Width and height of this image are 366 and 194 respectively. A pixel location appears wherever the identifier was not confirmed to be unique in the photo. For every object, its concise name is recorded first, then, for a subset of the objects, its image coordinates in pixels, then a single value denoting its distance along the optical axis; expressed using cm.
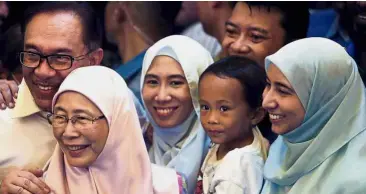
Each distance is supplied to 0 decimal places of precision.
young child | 551
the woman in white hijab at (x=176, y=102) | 595
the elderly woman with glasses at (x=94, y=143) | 505
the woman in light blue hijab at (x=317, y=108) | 512
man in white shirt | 562
